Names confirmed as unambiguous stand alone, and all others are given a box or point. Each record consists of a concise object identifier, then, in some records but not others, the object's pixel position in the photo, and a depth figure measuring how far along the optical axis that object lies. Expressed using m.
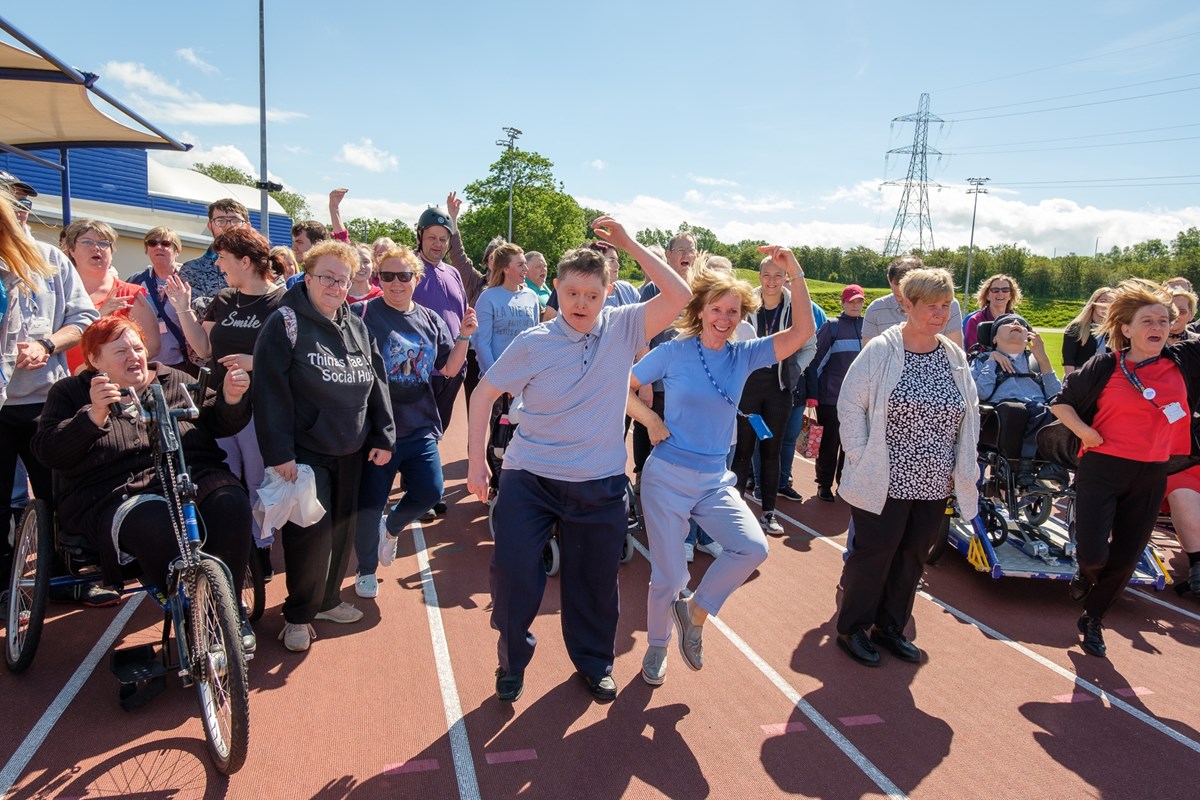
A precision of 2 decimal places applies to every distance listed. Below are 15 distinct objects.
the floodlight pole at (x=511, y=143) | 53.47
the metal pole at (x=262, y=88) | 17.22
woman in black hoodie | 3.55
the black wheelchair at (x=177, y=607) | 2.71
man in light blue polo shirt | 3.20
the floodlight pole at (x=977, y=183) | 68.44
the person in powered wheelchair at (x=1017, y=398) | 5.34
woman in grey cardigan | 3.79
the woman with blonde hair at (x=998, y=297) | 6.47
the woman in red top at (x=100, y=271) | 4.61
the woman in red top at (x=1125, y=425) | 4.02
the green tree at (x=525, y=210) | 55.78
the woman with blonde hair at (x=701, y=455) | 3.51
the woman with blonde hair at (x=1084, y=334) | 5.72
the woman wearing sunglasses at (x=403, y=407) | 4.34
